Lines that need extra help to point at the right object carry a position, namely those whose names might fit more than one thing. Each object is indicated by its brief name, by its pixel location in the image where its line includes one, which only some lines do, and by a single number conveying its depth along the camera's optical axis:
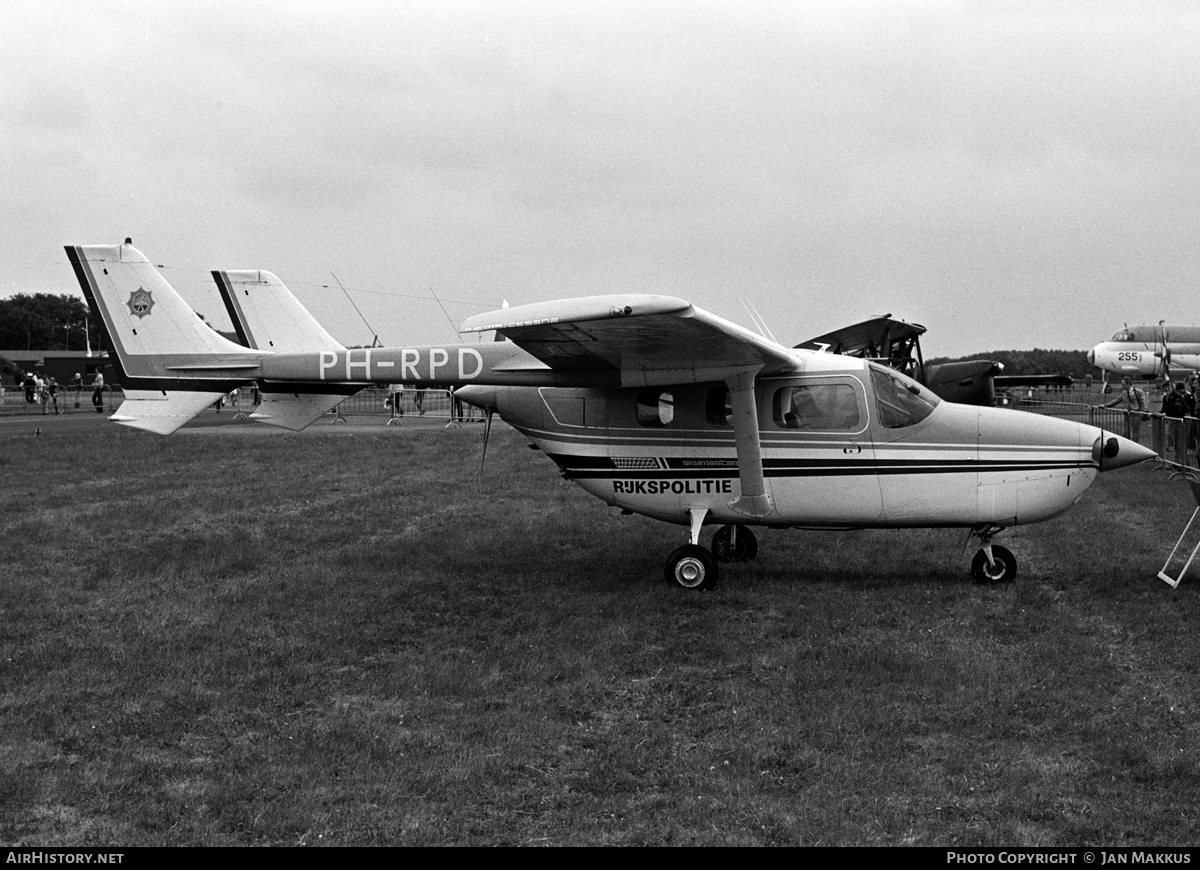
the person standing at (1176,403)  23.37
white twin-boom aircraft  10.15
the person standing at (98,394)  45.03
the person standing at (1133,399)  33.31
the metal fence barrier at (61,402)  43.62
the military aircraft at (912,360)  24.48
